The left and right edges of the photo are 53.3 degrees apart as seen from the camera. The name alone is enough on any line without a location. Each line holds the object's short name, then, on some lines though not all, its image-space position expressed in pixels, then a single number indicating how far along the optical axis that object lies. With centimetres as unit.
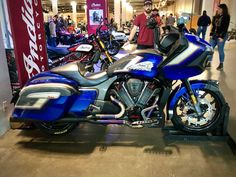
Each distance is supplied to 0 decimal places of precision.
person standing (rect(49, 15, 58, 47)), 1111
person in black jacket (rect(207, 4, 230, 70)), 570
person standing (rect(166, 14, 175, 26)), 1349
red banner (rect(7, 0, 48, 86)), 282
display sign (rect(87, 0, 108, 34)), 1020
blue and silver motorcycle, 241
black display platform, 267
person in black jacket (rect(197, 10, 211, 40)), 1012
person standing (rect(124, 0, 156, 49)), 431
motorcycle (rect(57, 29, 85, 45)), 1195
